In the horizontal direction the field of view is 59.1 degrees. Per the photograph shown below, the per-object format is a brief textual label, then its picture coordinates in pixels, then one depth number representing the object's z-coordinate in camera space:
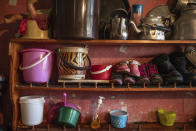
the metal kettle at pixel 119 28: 1.08
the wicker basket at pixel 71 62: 1.08
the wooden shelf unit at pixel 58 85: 1.09
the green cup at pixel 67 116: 1.13
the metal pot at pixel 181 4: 1.20
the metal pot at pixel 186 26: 1.09
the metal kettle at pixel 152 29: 1.10
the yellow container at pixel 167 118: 1.21
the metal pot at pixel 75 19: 1.01
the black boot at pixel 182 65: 1.08
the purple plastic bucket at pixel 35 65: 1.09
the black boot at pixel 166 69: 1.07
